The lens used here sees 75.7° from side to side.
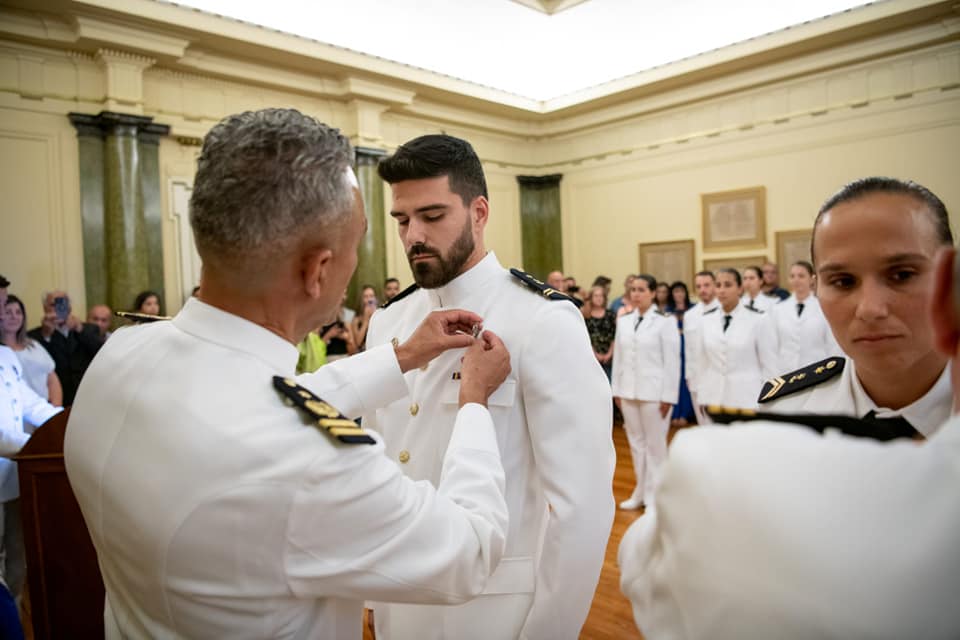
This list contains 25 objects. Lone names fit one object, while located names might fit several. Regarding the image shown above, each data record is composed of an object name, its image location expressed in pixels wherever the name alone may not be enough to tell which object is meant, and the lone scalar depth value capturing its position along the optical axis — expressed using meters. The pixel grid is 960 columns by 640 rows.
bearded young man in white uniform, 1.43
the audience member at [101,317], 5.81
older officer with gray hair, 0.84
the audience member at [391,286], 8.09
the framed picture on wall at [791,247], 8.16
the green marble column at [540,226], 10.88
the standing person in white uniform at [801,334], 5.09
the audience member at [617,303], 9.04
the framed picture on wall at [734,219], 8.60
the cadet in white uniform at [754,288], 6.41
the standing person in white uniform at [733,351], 5.12
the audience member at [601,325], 6.92
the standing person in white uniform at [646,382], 4.95
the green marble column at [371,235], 8.32
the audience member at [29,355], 3.63
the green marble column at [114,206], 6.59
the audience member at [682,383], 7.98
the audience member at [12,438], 2.55
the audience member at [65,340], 5.10
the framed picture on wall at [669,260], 9.33
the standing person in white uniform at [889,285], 1.08
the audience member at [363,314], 7.20
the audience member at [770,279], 7.58
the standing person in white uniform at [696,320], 5.75
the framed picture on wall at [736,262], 8.62
